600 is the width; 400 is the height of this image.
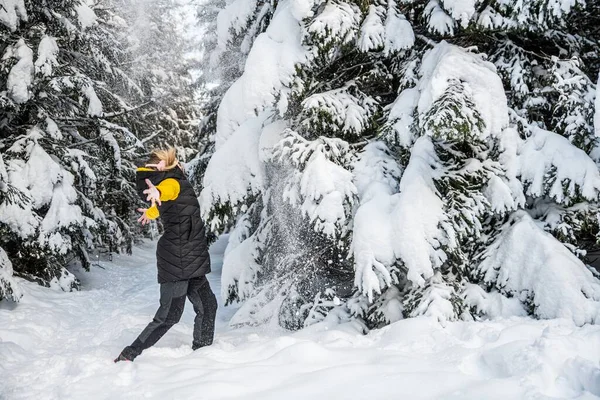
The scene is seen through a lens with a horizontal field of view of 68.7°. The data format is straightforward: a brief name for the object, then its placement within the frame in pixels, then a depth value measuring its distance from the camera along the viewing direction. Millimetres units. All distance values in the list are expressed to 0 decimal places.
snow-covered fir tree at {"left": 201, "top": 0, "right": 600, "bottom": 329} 4148
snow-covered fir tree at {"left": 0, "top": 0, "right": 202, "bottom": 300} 7316
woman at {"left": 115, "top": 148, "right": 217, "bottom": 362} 3914
